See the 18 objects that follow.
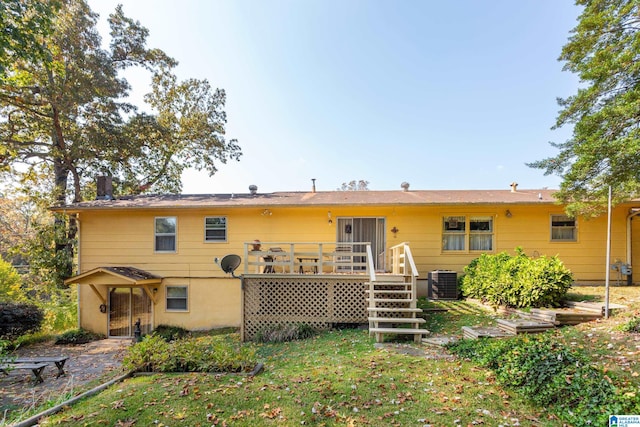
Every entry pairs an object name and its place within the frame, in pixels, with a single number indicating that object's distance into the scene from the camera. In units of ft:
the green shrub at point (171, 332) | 31.42
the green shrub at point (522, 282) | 22.90
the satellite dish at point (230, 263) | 28.94
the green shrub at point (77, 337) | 32.42
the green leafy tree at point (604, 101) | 19.63
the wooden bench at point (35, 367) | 19.98
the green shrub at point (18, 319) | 31.94
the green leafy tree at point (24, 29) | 26.68
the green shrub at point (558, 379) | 10.16
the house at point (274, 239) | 32.50
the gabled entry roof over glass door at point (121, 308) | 34.47
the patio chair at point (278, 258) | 32.43
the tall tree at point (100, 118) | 42.34
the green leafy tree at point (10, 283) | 41.53
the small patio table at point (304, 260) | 32.48
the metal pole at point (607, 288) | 19.64
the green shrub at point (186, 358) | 16.29
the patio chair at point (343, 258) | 34.06
